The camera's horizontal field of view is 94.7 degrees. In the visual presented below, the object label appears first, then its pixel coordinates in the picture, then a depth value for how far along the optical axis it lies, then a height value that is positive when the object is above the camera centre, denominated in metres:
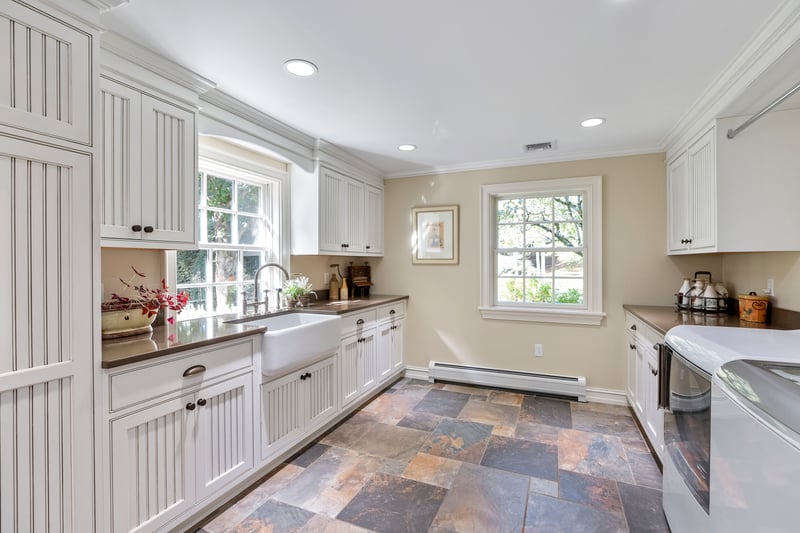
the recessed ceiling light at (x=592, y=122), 2.63 +1.04
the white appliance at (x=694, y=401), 1.33 -0.57
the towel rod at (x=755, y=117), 1.51 +0.73
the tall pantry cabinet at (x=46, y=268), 1.19 -0.01
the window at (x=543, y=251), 3.45 +0.14
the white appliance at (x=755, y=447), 0.80 -0.47
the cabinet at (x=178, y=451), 1.48 -0.85
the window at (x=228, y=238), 2.56 +0.21
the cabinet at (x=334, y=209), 3.18 +0.53
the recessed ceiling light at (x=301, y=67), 1.88 +1.04
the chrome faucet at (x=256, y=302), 2.69 -0.28
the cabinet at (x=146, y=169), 1.68 +0.48
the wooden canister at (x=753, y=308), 2.26 -0.27
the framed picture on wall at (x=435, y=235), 3.93 +0.33
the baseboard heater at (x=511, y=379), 3.42 -1.12
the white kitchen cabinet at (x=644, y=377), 2.32 -0.81
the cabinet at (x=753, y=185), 2.07 +0.47
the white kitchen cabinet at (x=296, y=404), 2.21 -0.93
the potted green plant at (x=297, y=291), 3.03 -0.22
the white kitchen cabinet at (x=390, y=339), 3.62 -0.76
